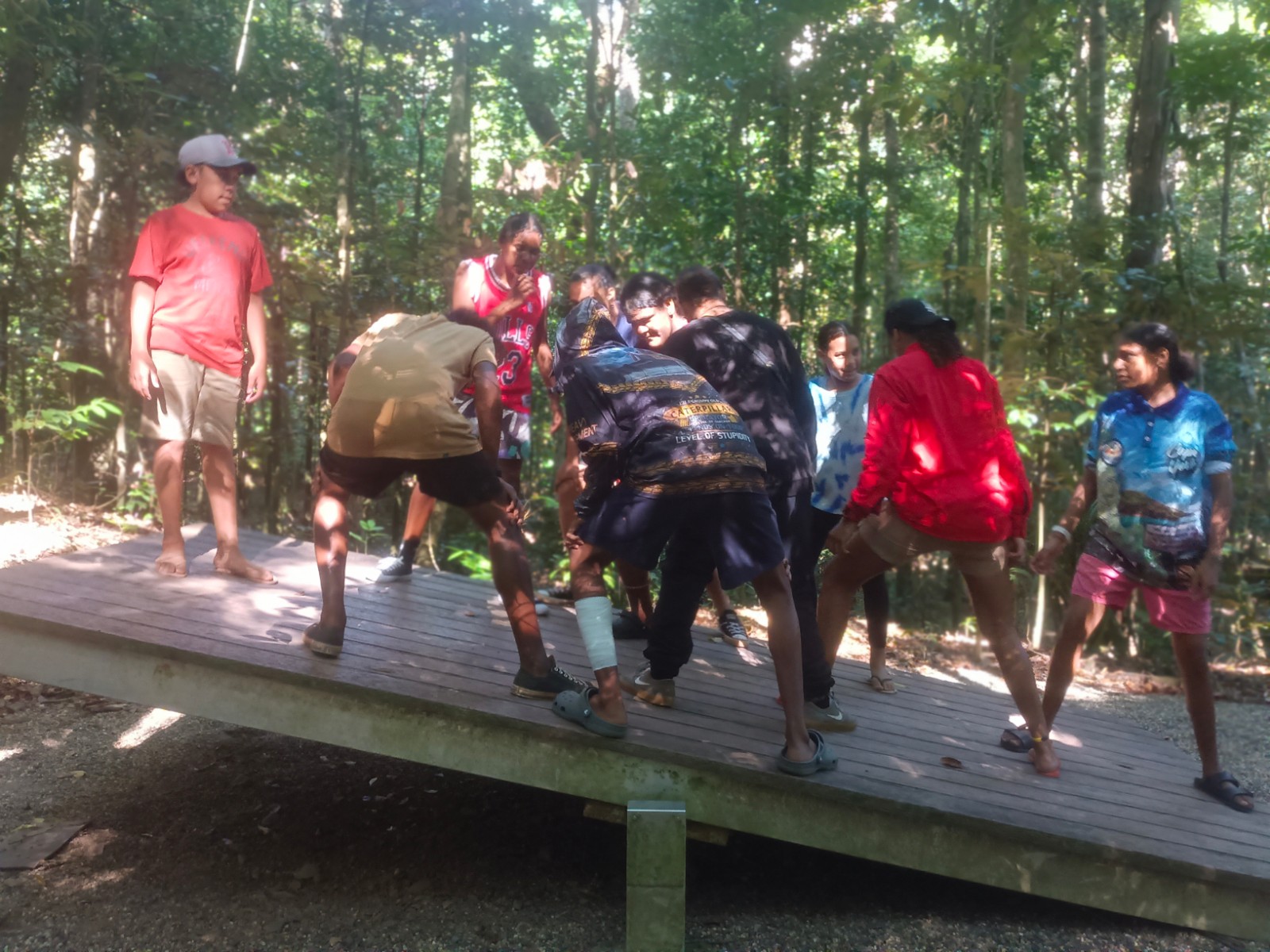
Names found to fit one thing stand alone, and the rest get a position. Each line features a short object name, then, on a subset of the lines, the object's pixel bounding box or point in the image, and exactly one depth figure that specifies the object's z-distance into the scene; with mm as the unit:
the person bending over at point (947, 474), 3648
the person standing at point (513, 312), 4559
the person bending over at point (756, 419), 3789
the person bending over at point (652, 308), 3828
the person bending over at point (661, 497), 3266
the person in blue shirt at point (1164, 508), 3781
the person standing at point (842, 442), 4750
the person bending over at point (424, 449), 3467
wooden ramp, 3301
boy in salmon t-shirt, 4316
